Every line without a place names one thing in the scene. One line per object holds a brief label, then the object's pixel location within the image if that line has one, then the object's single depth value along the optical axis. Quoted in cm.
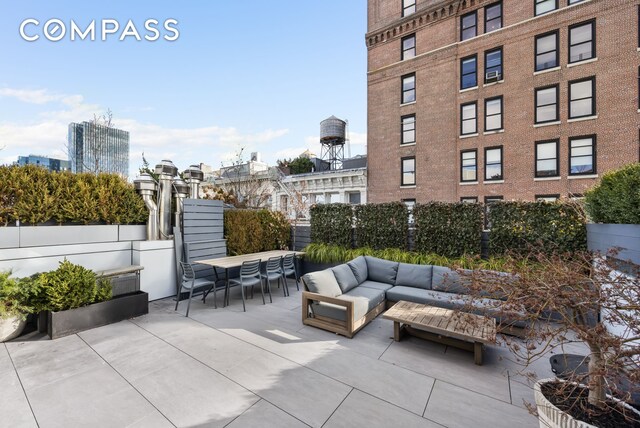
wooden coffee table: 362
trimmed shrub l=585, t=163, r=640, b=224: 348
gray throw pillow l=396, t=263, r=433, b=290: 581
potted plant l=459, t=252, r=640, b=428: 165
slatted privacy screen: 701
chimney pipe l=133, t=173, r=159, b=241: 659
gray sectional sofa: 466
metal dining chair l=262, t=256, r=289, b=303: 660
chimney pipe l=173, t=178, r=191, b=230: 711
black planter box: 433
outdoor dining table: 603
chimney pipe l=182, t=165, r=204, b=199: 759
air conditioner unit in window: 1362
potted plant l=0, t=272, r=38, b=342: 411
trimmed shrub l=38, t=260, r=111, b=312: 436
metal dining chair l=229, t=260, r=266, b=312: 589
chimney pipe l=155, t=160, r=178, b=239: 690
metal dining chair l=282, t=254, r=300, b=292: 721
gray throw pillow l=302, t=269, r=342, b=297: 504
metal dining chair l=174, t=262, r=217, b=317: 559
